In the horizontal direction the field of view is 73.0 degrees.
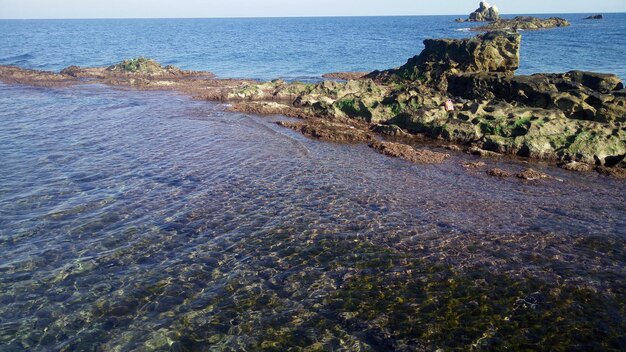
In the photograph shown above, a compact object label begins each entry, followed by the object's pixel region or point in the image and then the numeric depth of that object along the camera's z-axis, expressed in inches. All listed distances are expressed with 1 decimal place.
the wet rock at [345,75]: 1986.5
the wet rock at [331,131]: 982.4
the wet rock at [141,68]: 2014.0
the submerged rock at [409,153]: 829.8
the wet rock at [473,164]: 791.6
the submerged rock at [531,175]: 731.4
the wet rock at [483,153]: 858.8
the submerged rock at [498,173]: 748.0
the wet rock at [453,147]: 903.4
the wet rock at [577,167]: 772.0
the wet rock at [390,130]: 1020.7
